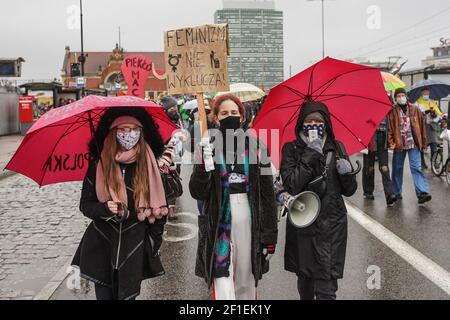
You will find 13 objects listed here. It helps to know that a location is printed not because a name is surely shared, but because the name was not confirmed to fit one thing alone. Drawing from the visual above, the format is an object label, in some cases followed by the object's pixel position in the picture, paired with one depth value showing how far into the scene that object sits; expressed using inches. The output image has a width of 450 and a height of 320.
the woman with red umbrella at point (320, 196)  148.3
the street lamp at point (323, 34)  2027.6
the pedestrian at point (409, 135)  344.8
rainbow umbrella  460.6
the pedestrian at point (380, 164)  354.0
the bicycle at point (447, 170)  427.4
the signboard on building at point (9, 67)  1195.3
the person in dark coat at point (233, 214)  141.1
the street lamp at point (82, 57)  1299.2
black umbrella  546.2
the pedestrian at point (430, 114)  494.2
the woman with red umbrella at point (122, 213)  134.9
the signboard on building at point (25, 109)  1106.7
